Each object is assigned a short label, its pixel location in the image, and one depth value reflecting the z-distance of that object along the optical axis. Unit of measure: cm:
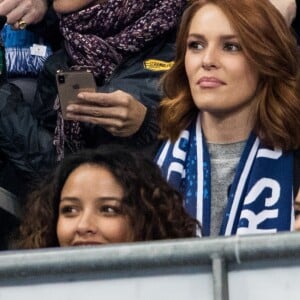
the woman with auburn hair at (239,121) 763
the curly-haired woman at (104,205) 701
